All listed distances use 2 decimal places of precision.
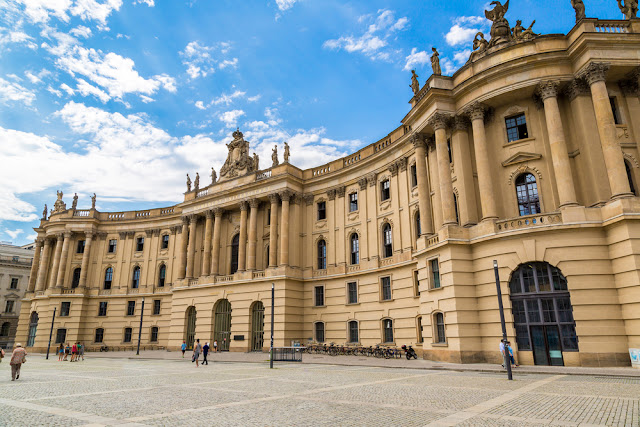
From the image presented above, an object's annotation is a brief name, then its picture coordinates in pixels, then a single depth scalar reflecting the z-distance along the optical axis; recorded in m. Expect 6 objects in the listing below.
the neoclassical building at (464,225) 21.28
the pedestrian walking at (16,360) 18.09
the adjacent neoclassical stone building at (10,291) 71.19
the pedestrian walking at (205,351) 27.33
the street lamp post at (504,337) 15.76
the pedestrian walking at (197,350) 25.98
